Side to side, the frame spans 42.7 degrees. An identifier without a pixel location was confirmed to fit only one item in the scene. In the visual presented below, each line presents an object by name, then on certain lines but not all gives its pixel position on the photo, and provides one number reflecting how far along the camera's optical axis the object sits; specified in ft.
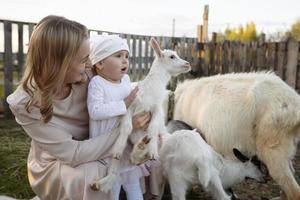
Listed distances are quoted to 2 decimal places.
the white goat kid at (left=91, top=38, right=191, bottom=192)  7.56
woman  7.22
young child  7.52
